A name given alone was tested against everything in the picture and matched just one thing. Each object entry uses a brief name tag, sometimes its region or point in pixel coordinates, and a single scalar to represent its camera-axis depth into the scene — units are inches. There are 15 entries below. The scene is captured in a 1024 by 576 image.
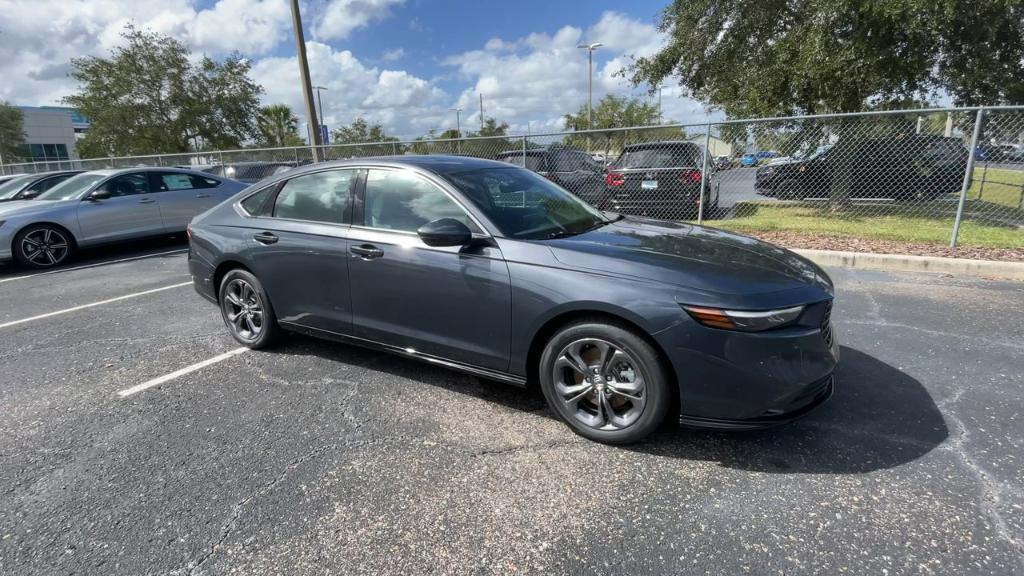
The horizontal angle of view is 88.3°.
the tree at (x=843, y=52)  327.3
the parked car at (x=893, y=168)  369.4
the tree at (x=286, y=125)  1827.0
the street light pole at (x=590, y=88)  1279.9
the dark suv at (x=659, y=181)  366.0
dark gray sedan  98.4
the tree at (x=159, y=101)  955.3
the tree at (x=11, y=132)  1537.4
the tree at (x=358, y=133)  1795.0
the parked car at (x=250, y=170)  577.6
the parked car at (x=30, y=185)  360.8
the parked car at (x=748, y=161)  382.2
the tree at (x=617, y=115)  1641.2
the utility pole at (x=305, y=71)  454.9
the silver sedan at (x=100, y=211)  310.0
